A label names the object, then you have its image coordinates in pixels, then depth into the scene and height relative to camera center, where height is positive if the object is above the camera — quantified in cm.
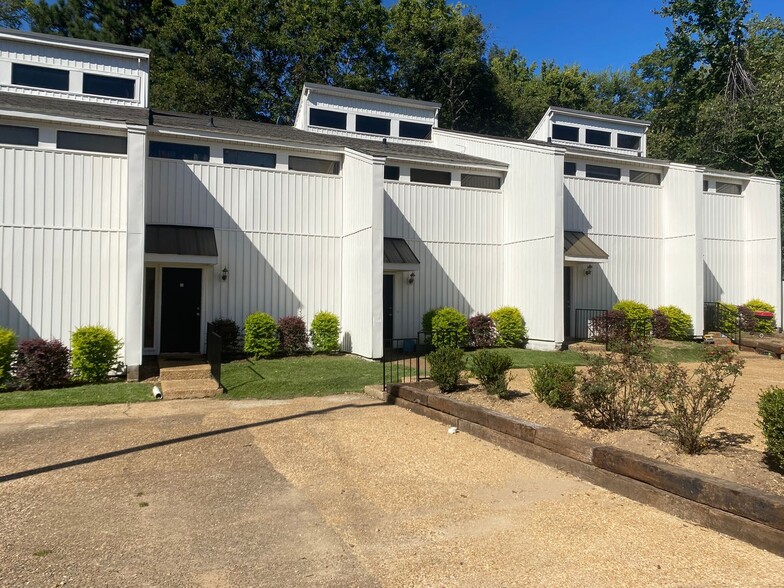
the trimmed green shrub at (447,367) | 847 -95
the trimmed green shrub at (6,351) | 1041 -92
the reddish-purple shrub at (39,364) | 1070 -121
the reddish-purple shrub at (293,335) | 1412 -76
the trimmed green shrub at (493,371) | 798 -97
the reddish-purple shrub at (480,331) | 1577 -69
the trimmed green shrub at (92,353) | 1112 -102
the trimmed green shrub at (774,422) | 437 -94
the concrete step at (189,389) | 1025 -162
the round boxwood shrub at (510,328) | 1598 -60
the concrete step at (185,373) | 1159 -147
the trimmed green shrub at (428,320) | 1541 -37
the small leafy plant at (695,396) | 505 -85
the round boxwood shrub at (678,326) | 1722 -54
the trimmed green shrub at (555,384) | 700 -102
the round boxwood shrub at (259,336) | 1356 -76
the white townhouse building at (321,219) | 1209 +252
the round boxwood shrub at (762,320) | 1874 -35
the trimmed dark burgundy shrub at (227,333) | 1368 -69
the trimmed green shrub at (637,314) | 1608 -16
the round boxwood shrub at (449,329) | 1498 -60
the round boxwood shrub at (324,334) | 1447 -74
